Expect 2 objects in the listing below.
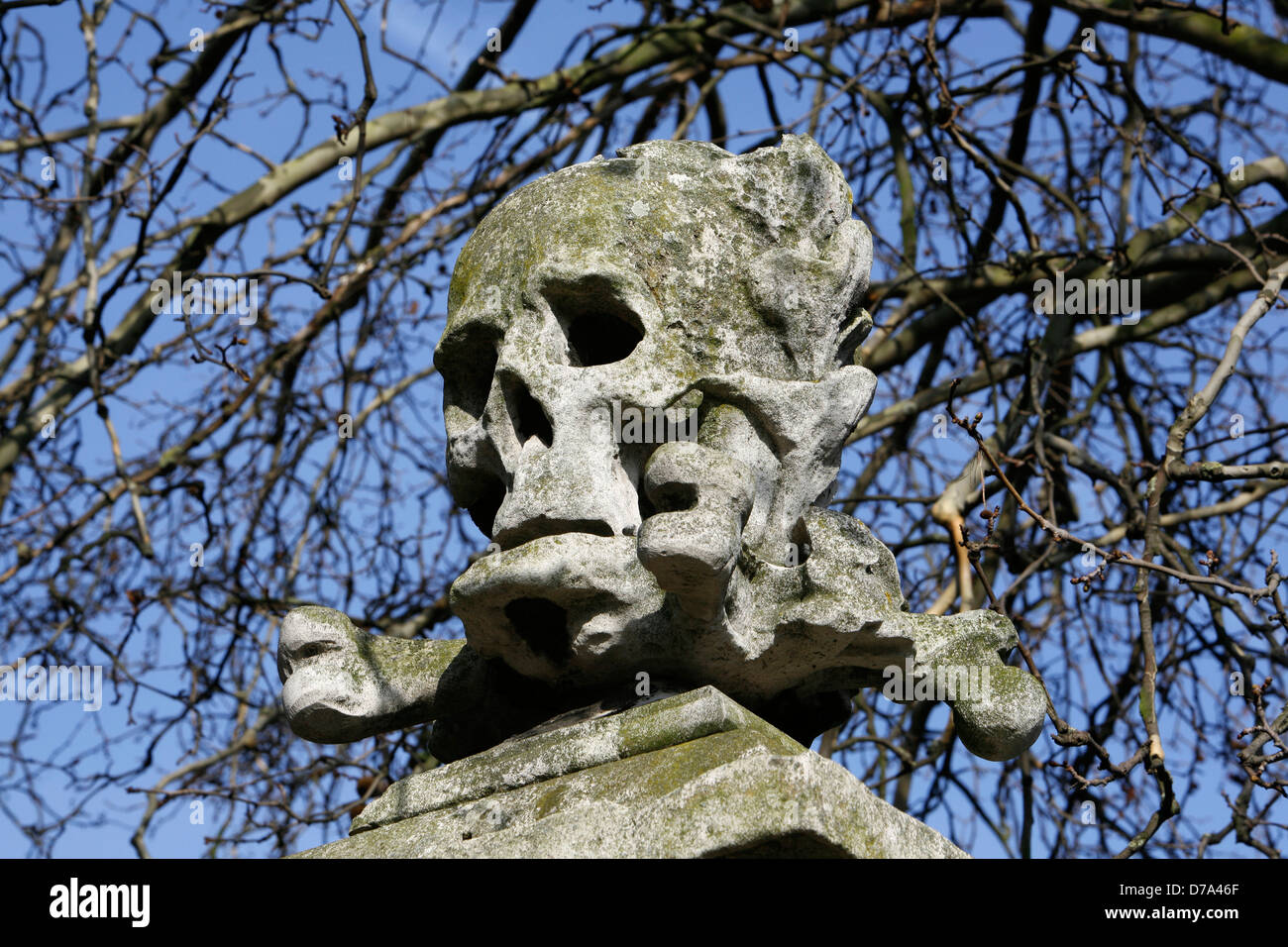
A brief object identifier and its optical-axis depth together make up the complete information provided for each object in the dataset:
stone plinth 2.52
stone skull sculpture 2.93
